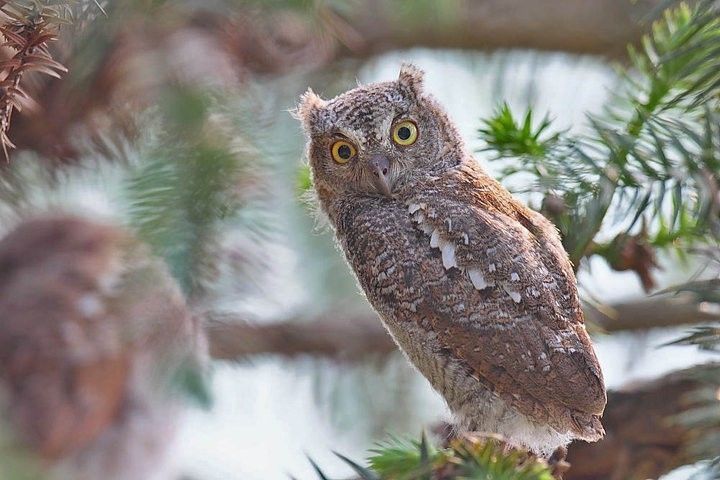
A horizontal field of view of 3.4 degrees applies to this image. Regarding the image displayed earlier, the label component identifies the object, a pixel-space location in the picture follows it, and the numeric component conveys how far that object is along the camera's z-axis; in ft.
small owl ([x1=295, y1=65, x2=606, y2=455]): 17.49
